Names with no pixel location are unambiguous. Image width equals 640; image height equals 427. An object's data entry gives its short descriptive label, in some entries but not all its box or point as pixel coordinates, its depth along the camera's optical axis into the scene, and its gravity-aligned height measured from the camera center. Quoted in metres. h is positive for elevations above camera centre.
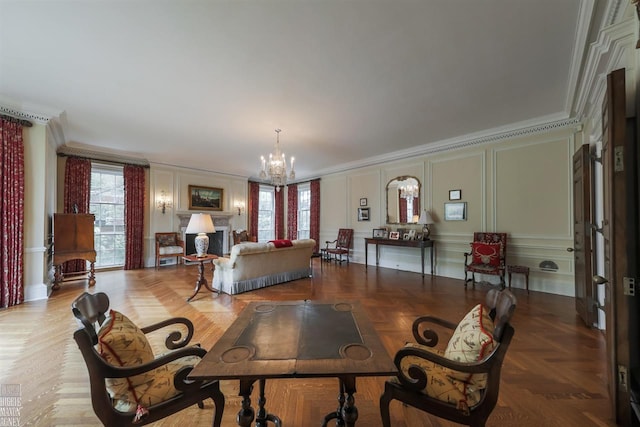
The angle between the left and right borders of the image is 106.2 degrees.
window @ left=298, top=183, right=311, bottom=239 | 8.19 +0.22
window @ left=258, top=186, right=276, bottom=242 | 8.59 +0.06
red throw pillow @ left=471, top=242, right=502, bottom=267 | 3.94 -0.62
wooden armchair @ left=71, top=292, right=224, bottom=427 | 0.97 -0.71
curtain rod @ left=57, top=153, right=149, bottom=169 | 5.01 +1.30
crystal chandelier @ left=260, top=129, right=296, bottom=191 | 4.07 +0.83
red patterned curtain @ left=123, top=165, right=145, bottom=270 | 5.73 +0.05
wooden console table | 4.84 -0.57
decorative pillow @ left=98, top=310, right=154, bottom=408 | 1.04 -0.60
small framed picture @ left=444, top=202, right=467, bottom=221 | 4.75 +0.10
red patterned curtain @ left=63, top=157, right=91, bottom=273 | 4.98 +0.60
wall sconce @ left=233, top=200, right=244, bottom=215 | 7.74 +0.38
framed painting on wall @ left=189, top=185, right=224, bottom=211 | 6.81 +0.55
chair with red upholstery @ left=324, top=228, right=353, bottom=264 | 6.34 -0.74
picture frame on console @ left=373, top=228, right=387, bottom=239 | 5.79 -0.42
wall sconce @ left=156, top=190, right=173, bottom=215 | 6.25 +0.39
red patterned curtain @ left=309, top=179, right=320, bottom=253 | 7.61 +0.19
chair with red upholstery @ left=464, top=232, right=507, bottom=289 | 3.92 -0.67
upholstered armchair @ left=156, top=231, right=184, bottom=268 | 5.87 -0.73
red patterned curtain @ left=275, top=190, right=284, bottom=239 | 8.73 +0.06
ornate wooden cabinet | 4.11 -0.41
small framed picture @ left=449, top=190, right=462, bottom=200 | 4.81 +0.44
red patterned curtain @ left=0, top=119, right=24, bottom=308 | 3.19 +0.06
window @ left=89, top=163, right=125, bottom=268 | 5.55 +0.12
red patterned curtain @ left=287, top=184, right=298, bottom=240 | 8.40 +0.20
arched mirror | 5.46 +0.39
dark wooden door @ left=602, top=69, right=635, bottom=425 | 1.35 -0.14
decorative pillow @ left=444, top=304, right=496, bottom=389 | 1.09 -0.60
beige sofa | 3.86 -0.87
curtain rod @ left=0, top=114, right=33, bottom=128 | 3.21 +1.34
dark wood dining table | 0.98 -0.63
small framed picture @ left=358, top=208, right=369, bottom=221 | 6.40 +0.06
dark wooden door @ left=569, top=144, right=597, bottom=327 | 2.67 -0.24
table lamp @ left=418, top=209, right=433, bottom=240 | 5.00 -0.12
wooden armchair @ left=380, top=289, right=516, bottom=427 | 1.03 -0.76
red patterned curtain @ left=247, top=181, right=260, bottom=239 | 8.12 +0.29
